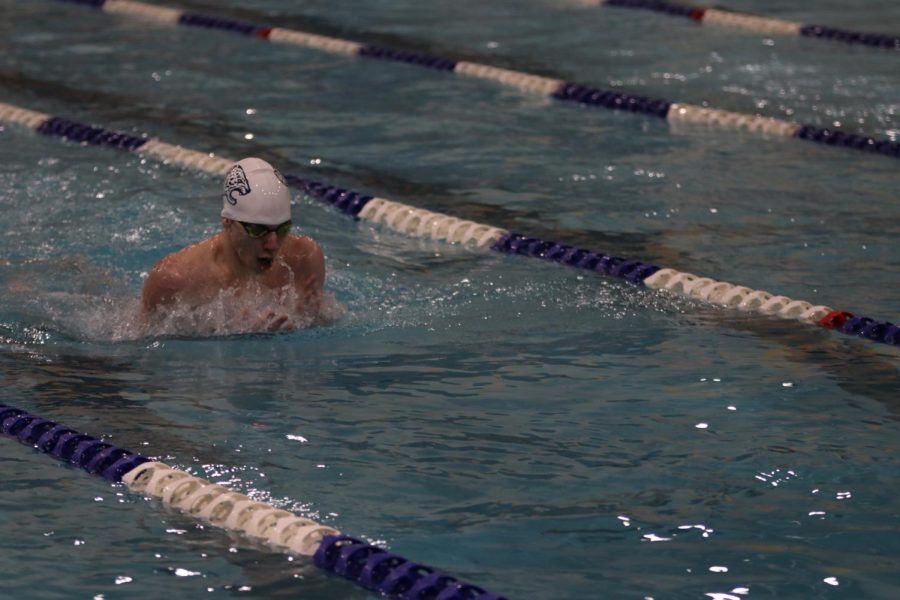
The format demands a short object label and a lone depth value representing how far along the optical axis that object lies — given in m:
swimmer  9.30
